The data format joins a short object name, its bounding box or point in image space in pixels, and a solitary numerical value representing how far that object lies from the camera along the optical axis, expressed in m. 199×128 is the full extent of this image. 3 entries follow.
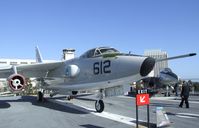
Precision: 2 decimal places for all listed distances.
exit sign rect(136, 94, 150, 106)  5.70
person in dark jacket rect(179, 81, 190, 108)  10.21
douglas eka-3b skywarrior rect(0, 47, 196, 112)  7.53
